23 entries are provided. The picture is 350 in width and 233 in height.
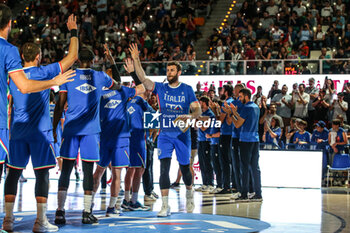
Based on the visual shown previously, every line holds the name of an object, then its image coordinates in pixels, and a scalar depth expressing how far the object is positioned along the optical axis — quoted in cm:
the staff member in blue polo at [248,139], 1129
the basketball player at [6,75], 549
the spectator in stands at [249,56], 1964
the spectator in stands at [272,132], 1543
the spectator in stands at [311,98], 1780
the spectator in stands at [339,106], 1703
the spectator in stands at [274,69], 1942
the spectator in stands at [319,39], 2075
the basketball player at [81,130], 761
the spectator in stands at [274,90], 1852
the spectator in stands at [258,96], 1812
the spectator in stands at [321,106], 1742
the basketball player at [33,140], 687
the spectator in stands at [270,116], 1661
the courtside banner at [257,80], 1873
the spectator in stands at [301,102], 1766
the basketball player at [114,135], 859
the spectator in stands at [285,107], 1798
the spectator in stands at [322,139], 1511
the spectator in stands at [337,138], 1501
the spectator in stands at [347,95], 1728
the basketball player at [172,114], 856
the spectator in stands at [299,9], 2234
